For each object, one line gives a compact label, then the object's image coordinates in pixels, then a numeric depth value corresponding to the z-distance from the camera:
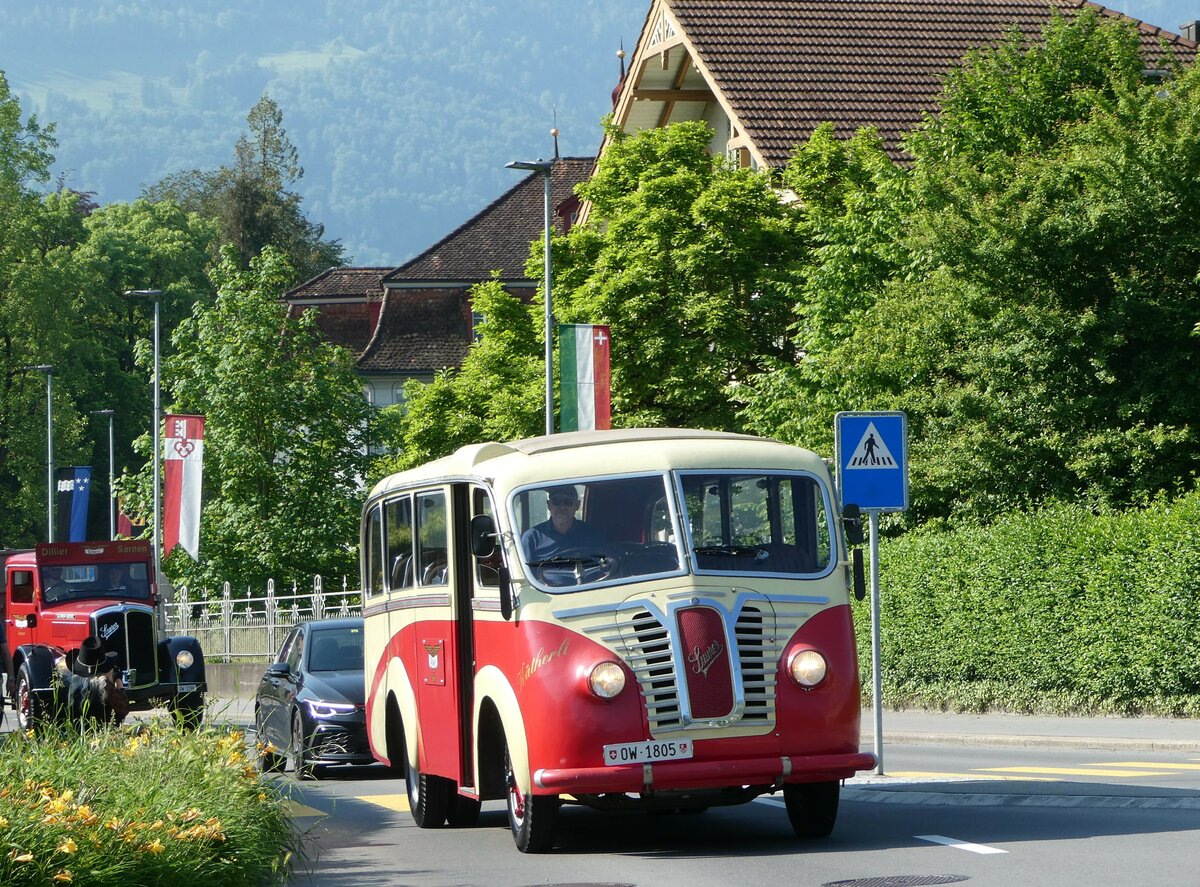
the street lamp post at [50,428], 74.64
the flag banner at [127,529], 79.75
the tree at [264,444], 53.53
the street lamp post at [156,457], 53.41
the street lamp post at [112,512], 87.94
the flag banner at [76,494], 57.00
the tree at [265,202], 98.25
